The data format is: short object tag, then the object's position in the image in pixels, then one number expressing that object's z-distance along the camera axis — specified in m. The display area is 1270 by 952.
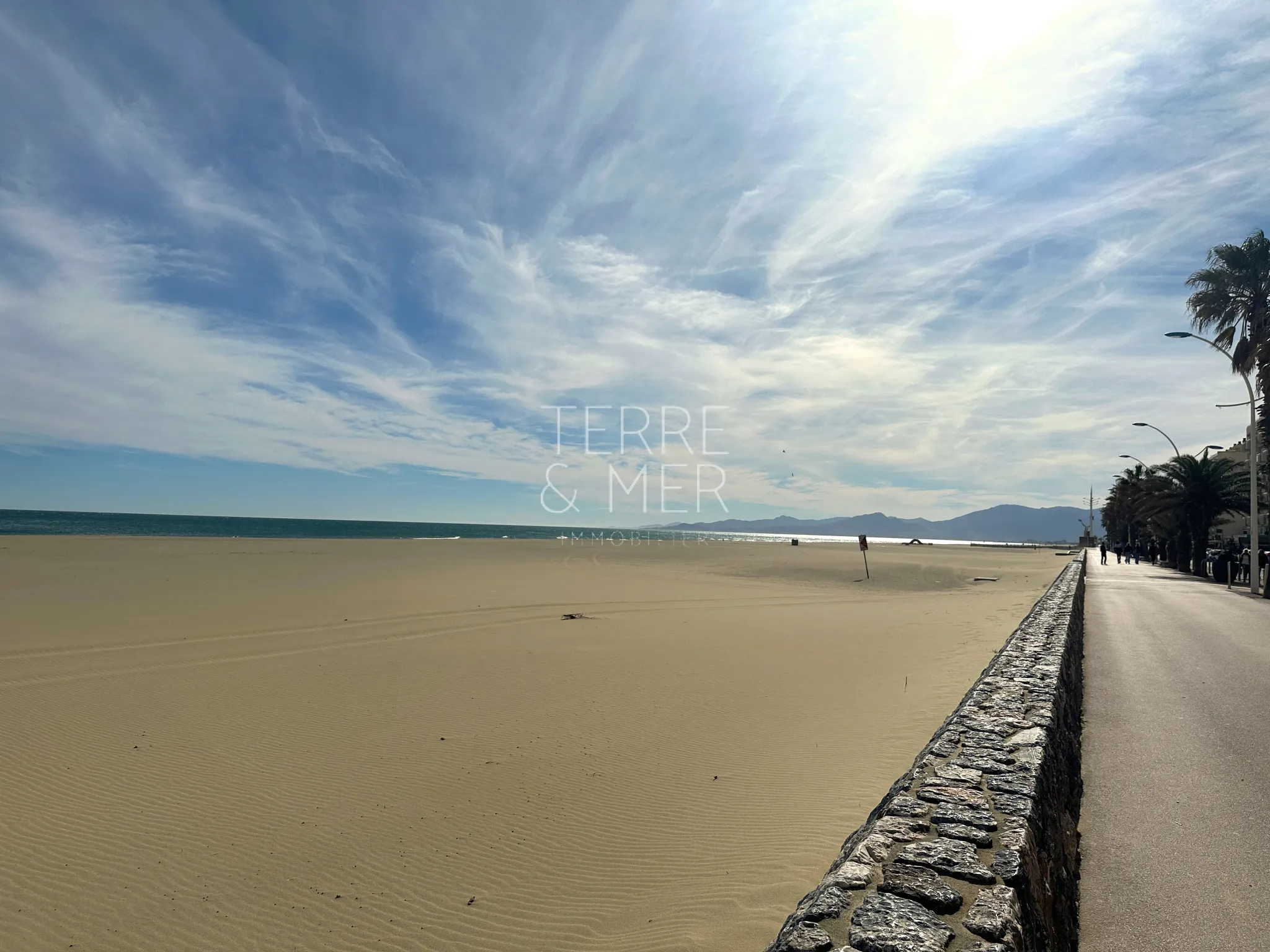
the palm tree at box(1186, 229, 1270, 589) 32.69
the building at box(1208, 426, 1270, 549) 51.50
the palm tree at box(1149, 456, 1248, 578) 36.59
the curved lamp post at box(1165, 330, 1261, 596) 26.28
